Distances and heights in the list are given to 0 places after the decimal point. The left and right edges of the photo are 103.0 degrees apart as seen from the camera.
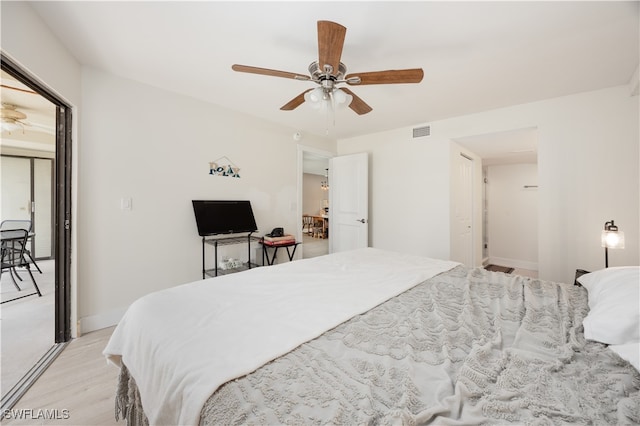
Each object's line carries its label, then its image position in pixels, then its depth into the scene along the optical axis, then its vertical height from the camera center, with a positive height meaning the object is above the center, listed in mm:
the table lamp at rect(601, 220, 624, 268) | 2219 -213
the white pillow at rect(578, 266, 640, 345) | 943 -401
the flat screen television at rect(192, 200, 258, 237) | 3010 -43
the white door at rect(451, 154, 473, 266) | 3816 +22
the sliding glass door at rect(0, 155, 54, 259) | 4148 +310
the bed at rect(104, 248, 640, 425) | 674 -502
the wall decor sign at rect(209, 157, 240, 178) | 3216 +595
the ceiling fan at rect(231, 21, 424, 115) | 1445 +969
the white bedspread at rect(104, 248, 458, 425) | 807 -479
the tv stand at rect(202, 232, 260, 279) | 3010 -371
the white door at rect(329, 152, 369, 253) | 4289 +201
